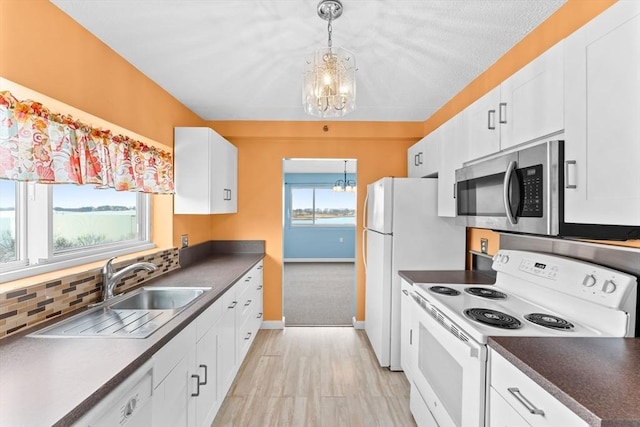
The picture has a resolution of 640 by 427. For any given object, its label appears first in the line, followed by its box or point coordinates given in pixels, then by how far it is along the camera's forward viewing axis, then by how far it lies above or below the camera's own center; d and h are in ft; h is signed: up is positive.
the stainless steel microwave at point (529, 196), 3.85 +0.25
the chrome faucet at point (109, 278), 5.71 -1.28
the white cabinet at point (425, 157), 8.38 +1.73
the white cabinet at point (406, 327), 6.98 -2.77
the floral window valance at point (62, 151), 4.20 +1.02
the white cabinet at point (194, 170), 8.81 +1.19
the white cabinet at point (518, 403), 2.85 -2.01
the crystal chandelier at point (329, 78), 4.90 +2.20
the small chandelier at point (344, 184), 21.66 +2.20
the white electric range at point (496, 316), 4.00 -1.59
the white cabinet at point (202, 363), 4.34 -2.80
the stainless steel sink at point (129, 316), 4.26 -1.76
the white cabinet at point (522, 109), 4.07 +1.67
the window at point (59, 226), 4.94 -0.32
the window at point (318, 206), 25.43 +0.49
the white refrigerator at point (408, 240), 8.46 -0.76
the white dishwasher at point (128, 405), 2.96 -2.11
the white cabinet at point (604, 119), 3.04 +1.04
